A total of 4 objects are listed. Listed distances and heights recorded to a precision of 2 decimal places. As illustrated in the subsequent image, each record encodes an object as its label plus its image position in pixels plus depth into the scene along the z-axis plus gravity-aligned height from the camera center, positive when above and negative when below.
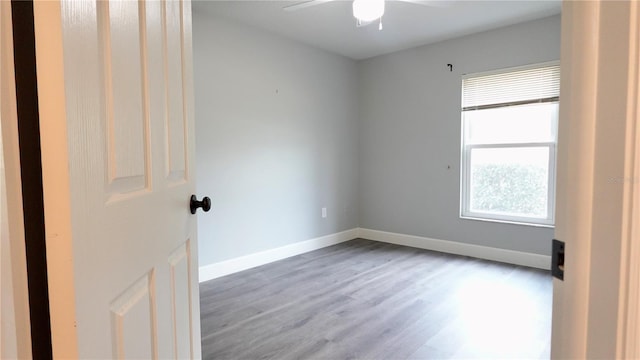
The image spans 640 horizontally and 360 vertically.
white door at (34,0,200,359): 0.53 -0.02
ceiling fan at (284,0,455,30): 2.45 +1.03
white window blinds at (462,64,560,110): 3.55 +0.74
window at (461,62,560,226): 3.60 +0.15
